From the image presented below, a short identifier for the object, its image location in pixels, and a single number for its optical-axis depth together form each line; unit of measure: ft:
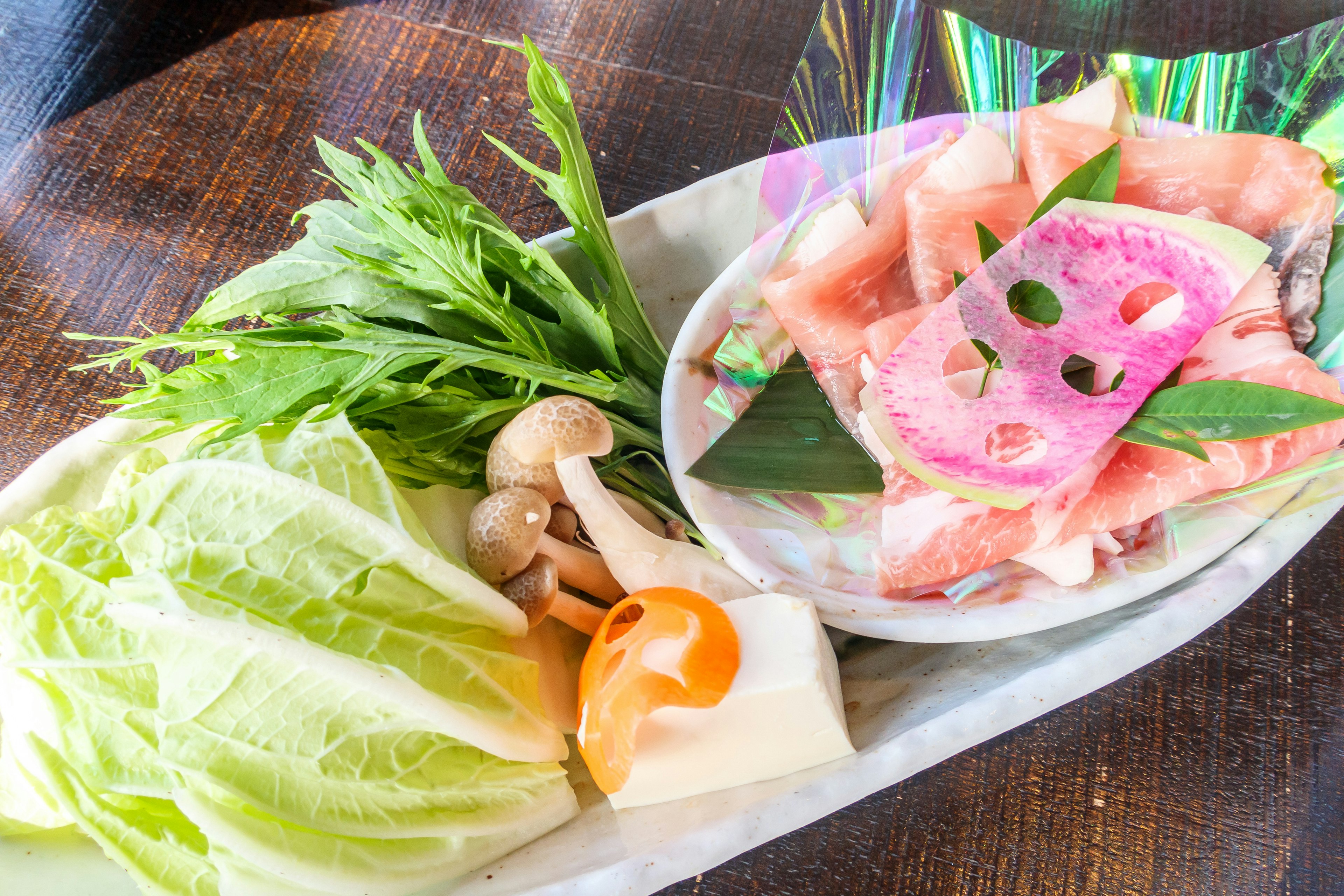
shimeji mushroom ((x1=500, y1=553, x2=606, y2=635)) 1.58
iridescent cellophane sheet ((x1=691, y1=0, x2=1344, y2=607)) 1.58
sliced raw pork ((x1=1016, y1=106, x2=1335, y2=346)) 1.53
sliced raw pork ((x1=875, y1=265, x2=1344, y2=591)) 1.49
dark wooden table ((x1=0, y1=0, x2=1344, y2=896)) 1.60
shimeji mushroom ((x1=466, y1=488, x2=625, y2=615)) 1.56
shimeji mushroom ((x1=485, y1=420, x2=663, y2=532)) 1.60
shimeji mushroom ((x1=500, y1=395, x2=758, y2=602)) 1.57
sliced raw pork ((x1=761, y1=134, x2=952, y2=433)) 1.60
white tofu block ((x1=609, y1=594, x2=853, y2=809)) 1.53
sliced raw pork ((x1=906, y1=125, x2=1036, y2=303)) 1.57
